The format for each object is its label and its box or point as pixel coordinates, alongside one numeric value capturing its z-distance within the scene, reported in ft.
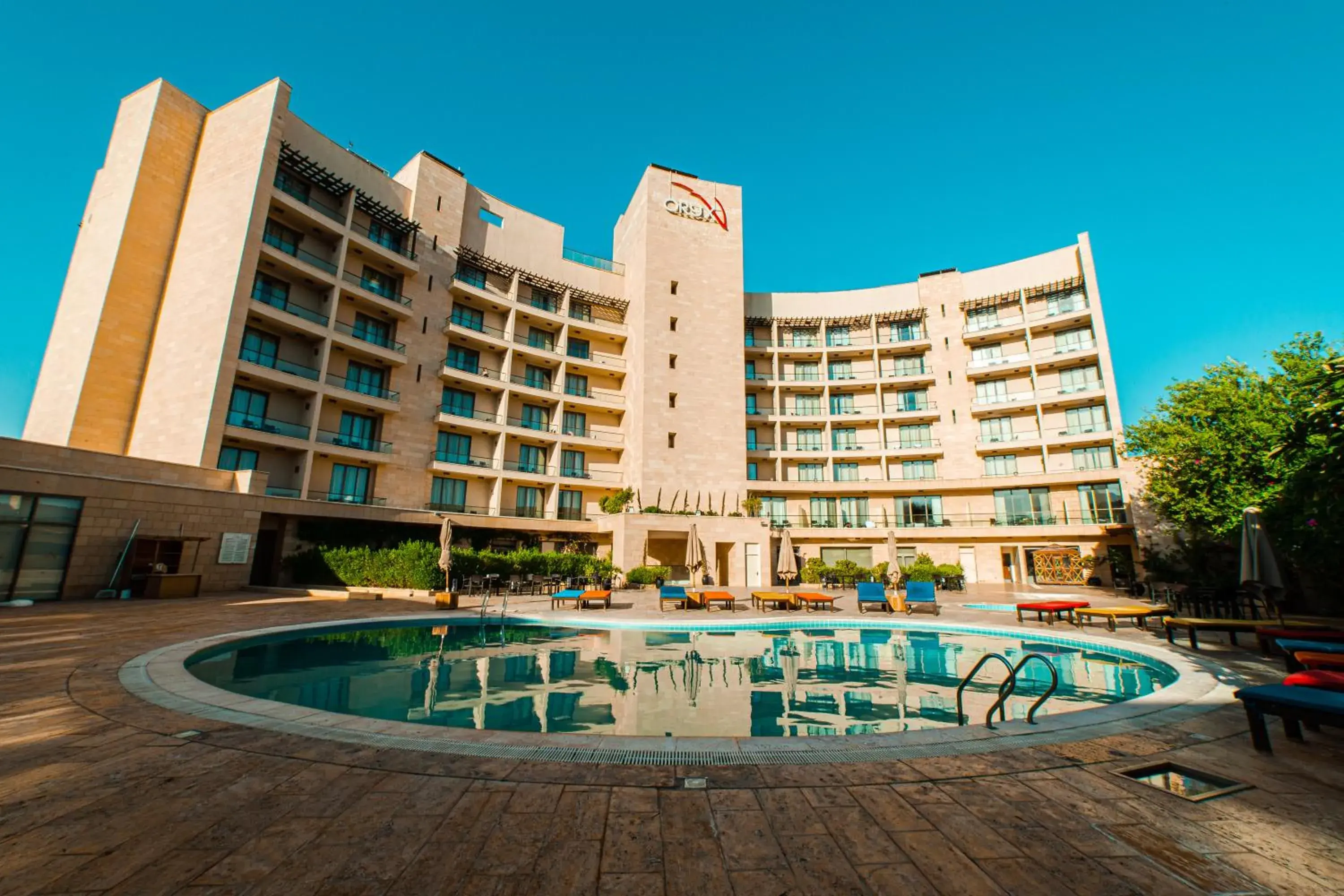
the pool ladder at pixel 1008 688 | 16.38
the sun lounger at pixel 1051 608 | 45.83
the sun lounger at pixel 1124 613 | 40.81
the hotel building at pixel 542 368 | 73.05
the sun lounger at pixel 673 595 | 55.88
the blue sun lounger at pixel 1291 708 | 13.94
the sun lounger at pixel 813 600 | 52.80
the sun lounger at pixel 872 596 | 56.54
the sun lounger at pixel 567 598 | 56.90
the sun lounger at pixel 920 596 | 54.34
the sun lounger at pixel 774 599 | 55.77
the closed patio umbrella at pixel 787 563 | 66.49
